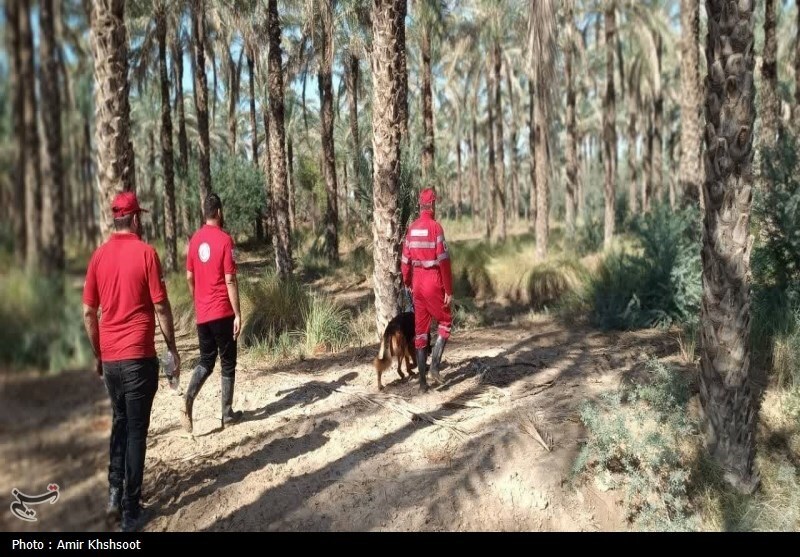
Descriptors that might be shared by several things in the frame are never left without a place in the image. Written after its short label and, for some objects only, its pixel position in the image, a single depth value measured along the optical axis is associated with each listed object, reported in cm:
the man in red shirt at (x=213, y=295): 512
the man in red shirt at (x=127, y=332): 365
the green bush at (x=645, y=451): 446
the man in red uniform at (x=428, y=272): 586
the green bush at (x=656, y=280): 870
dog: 612
